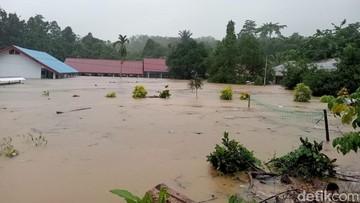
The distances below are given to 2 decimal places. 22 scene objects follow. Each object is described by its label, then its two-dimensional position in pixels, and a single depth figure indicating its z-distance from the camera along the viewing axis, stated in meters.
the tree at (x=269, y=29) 71.62
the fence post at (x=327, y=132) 8.03
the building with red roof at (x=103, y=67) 54.88
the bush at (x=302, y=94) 19.54
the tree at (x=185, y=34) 67.23
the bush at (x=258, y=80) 37.41
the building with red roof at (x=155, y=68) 55.49
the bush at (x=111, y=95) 19.15
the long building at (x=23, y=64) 39.88
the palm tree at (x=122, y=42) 51.09
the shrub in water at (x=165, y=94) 19.27
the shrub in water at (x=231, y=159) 5.57
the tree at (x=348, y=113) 2.94
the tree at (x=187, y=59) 47.12
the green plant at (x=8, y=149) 6.27
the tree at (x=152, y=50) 69.94
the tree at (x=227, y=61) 39.31
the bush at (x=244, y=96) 19.68
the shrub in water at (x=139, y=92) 19.30
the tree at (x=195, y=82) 21.69
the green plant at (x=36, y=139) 7.27
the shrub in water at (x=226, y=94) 19.55
